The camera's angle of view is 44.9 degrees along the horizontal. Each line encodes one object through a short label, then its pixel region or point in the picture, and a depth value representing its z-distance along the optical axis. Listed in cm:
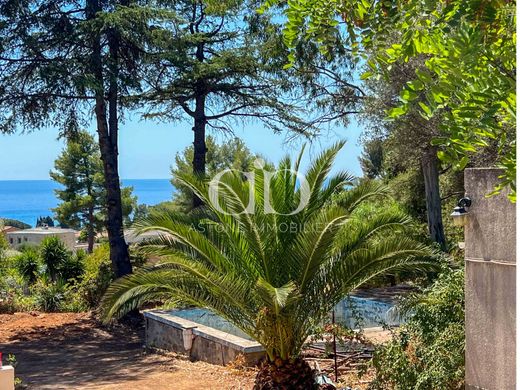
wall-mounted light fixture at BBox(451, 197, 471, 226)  603
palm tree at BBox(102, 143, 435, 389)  744
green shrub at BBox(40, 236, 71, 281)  1895
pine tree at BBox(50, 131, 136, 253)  3700
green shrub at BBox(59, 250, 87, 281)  1927
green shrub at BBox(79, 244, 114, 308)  1730
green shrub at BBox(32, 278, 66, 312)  1792
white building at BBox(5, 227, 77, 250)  4903
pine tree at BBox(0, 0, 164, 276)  1497
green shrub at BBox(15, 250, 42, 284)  1928
